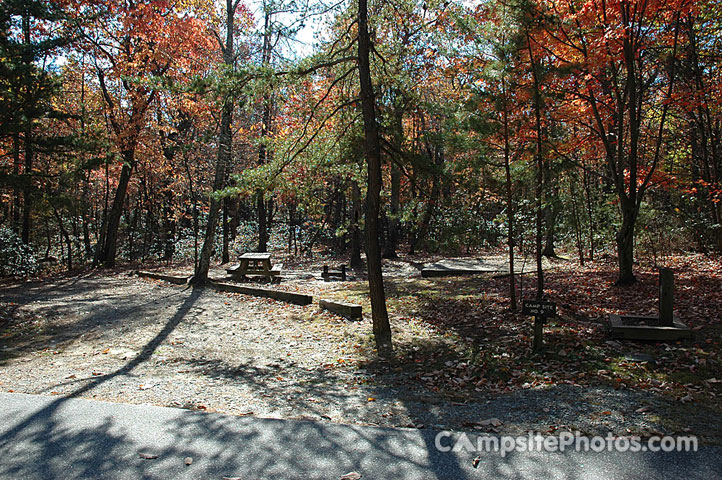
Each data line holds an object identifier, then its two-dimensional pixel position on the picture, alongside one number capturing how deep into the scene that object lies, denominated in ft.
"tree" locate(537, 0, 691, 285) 31.35
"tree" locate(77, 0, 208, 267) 54.29
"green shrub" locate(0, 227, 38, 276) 50.03
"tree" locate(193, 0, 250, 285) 42.50
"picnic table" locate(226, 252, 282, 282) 48.26
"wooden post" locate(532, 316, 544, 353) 20.76
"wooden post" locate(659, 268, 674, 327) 20.86
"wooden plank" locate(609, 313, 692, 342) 20.44
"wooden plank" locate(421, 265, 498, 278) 47.29
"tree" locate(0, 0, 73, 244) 29.99
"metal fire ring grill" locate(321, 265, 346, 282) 50.92
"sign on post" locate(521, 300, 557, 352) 19.54
